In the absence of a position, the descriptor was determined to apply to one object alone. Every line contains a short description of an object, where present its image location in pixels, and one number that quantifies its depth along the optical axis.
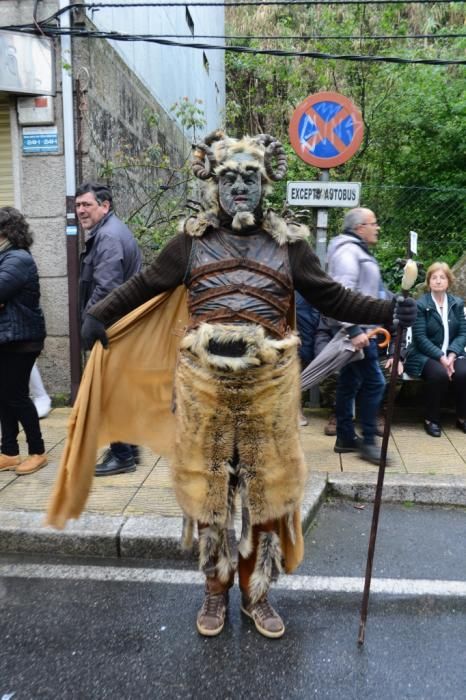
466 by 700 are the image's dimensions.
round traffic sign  5.31
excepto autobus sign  5.44
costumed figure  2.47
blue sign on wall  5.77
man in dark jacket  4.08
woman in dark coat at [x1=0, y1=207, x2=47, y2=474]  4.17
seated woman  5.37
